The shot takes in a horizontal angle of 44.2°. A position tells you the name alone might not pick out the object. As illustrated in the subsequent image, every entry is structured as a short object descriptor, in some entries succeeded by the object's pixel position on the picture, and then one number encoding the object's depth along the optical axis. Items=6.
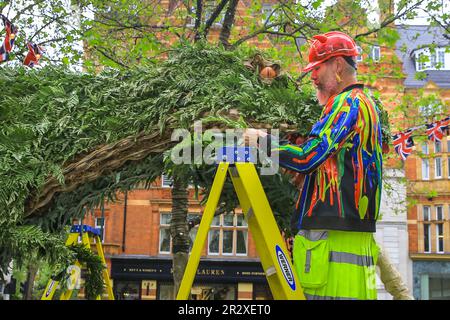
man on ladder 2.32
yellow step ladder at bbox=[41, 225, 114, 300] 4.37
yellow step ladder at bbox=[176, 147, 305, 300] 2.39
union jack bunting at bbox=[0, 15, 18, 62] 6.68
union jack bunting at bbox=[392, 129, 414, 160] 8.49
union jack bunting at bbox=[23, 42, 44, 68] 6.99
